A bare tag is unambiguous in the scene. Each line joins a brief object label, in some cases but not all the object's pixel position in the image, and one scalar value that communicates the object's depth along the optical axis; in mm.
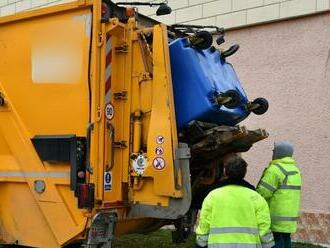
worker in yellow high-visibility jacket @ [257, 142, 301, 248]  4938
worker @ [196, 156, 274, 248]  3545
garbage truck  4219
